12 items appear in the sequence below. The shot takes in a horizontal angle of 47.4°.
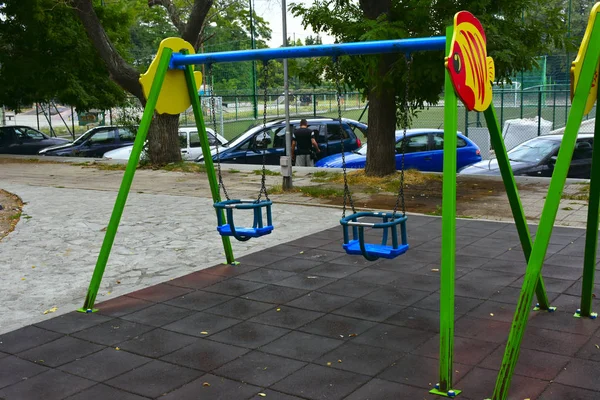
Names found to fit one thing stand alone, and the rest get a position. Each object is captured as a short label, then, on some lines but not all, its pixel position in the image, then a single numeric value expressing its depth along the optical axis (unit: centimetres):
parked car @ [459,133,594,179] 1283
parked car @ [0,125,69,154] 2302
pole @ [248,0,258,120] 2828
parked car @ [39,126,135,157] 2145
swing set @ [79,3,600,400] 416
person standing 1647
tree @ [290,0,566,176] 1156
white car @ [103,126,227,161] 1961
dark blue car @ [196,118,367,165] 1722
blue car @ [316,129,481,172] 1497
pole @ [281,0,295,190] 1258
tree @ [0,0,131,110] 1947
